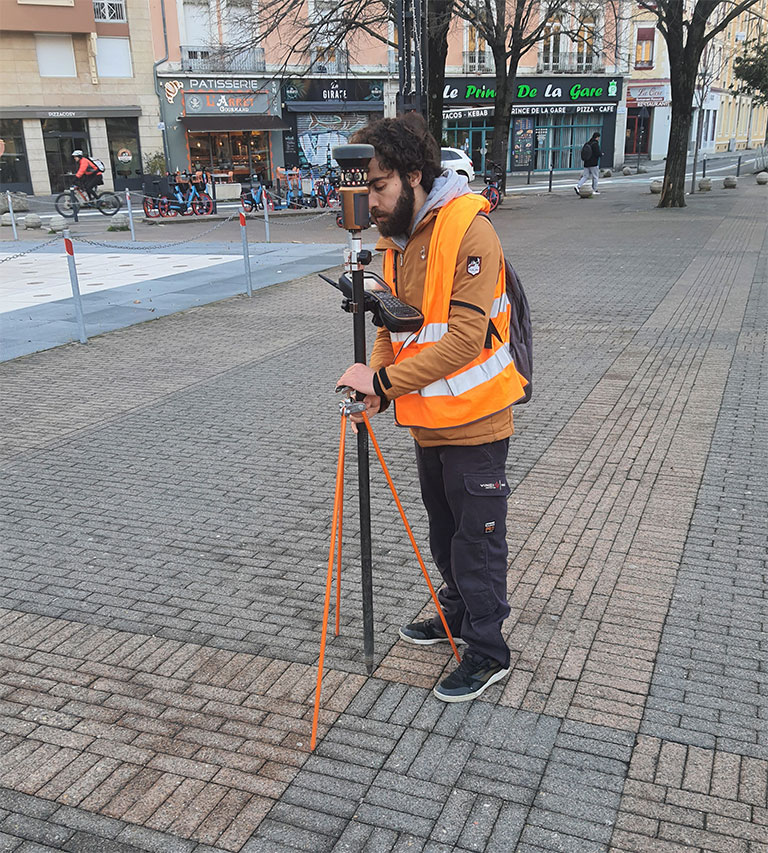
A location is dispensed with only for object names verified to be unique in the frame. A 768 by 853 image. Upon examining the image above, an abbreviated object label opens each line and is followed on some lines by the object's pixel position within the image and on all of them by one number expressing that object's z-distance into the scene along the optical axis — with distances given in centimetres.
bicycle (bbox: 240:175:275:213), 2538
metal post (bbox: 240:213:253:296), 1244
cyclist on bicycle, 2555
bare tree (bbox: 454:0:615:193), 2455
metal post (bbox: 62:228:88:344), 939
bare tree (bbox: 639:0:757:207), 2139
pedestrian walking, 2878
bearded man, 281
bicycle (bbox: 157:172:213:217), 2542
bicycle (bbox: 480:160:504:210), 2480
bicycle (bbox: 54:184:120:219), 2577
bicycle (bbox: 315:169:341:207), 2678
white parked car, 1919
